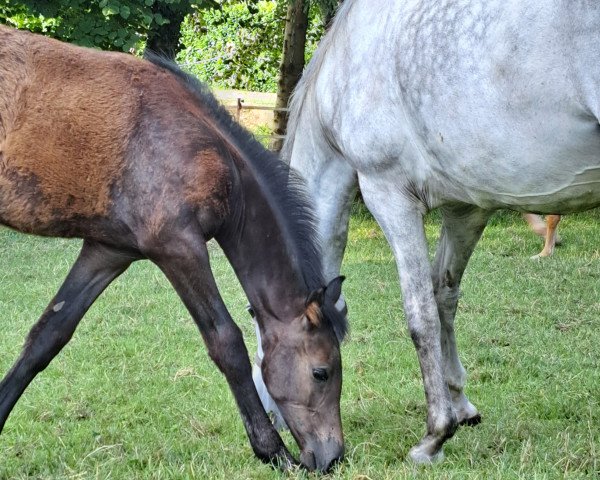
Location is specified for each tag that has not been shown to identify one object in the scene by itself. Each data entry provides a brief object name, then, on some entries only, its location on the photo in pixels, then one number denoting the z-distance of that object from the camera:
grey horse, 4.02
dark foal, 4.38
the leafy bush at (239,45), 19.25
